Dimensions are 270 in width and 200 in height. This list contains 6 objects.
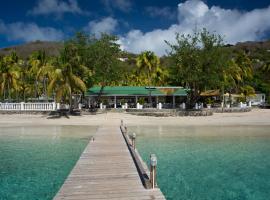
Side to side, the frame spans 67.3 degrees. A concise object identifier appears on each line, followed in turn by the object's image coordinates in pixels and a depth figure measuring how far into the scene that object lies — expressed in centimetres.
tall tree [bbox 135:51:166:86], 4335
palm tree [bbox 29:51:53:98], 3175
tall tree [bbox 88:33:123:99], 2676
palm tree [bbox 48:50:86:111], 2271
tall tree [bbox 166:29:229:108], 2655
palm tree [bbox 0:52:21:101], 2986
